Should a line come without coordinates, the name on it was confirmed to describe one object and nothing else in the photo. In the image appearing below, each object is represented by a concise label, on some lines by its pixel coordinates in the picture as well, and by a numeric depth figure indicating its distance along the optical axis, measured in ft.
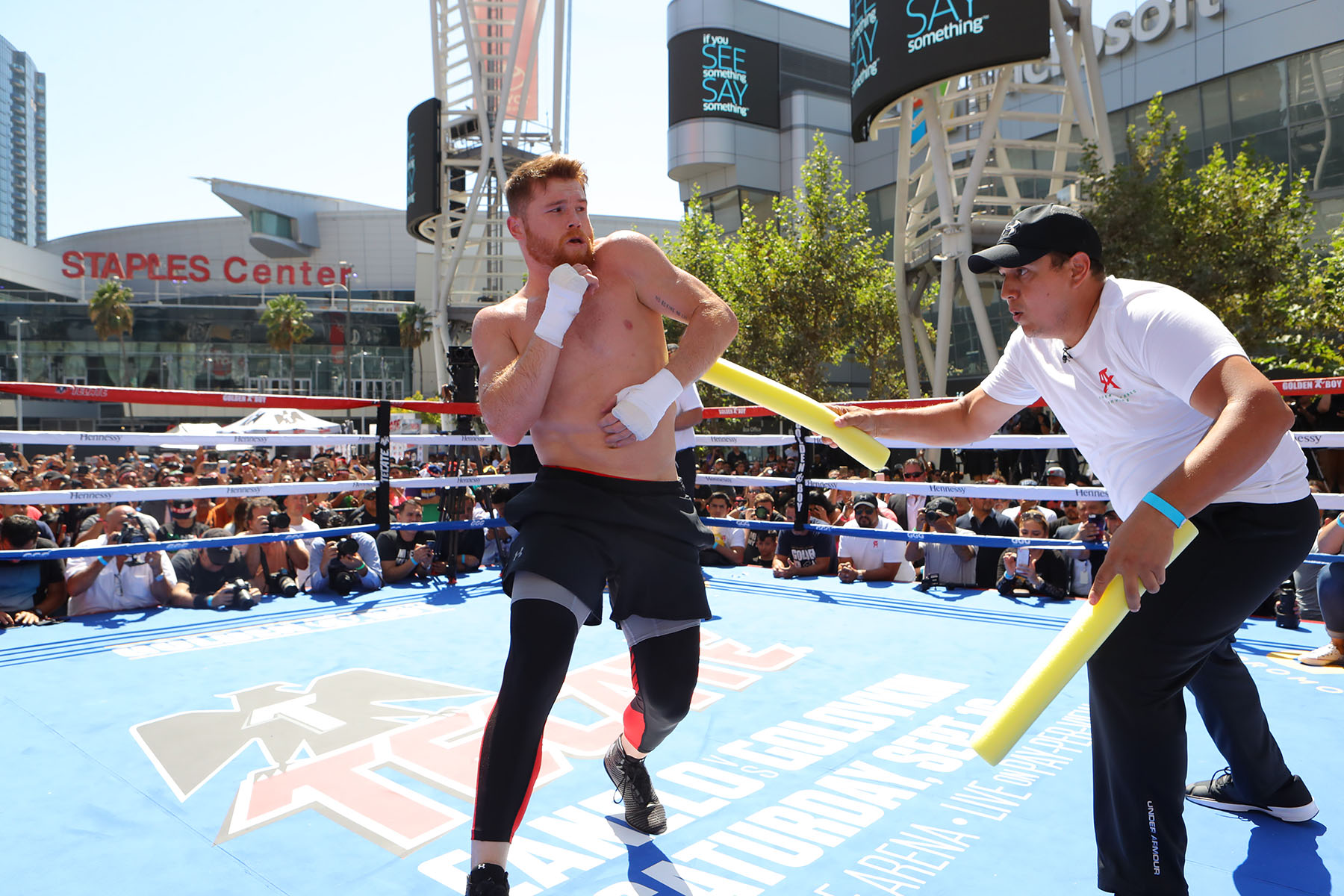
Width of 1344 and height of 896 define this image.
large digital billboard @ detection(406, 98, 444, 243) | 96.17
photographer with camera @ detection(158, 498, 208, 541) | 20.89
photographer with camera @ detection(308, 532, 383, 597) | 19.21
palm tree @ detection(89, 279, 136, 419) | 156.97
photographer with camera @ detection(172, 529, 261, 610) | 17.44
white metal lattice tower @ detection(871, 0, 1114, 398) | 51.34
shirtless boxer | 6.60
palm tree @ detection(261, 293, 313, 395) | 161.38
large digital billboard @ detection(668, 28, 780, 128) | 121.49
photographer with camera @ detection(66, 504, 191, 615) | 16.67
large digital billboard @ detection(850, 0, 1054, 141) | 46.60
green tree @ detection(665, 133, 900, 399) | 60.49
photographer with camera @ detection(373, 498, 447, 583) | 20.89
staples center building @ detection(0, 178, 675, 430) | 161.38
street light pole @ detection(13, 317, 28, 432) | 131.64
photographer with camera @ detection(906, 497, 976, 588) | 19.61
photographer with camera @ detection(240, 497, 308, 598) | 18.88
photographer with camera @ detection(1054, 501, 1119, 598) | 17.39
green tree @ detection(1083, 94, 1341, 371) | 43.19
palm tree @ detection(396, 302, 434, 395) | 166.30
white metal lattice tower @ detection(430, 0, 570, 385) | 84.58
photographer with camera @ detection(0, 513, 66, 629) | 15.65
